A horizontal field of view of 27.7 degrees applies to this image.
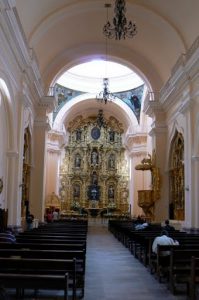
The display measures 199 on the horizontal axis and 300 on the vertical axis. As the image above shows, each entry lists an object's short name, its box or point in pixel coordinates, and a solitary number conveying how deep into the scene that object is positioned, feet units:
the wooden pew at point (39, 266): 15.15
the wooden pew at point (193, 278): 17.07
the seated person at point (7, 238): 22.53
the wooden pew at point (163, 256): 22.33
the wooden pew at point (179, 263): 20.07
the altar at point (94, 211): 100.31
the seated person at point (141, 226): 40.04
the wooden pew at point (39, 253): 17.80
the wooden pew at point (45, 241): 23.75
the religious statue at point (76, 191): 102.60
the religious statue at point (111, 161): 105.70
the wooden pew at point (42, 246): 20.49
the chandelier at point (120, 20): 28.90
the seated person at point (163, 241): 23.69
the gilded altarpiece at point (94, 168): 101.91
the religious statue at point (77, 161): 105.50
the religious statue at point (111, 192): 102.89
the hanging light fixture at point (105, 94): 59.14
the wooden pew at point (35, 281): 12.37
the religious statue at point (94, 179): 103.81
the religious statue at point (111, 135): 107.65
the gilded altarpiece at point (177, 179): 50.93
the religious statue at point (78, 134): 107.31
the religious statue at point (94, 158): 105.44
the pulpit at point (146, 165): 57.67
